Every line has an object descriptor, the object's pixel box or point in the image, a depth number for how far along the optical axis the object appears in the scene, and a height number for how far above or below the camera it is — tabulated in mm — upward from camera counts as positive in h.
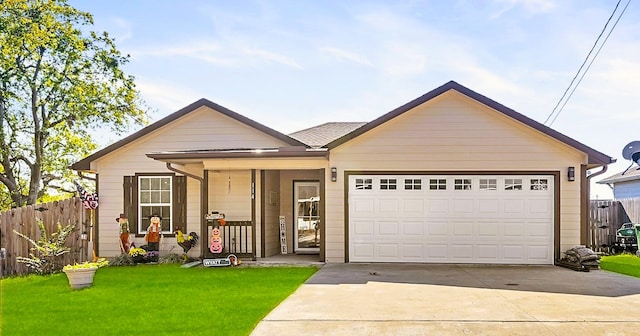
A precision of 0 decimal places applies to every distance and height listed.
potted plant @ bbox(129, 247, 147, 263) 13781 -1405
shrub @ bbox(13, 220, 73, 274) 12016 -1163
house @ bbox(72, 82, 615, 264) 13062 +194
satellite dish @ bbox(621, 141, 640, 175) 10473 +711
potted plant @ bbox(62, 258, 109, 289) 9641 -1307
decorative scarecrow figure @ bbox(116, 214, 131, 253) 14172 -973
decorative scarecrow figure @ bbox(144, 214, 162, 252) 14125 -983
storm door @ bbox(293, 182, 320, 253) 15719 -657
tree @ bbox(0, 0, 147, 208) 22062 +3996
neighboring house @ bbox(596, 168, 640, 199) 25953 +287
